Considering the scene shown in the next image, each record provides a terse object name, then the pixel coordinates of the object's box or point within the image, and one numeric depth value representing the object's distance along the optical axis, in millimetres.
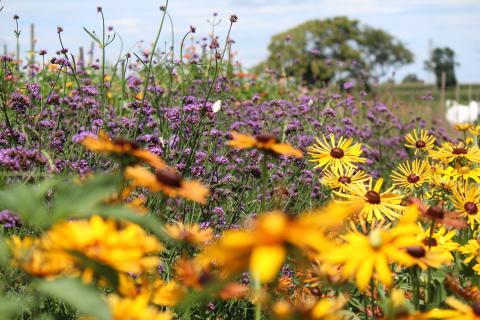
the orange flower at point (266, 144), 1410
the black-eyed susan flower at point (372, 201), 1745
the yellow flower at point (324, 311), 1040
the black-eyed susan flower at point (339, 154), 2288
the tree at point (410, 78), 35594
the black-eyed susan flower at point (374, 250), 1072
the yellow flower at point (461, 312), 1284
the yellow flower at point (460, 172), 2508
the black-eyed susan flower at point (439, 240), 1659
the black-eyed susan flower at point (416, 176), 2494
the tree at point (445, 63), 53906
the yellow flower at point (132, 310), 1066
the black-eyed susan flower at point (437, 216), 1439
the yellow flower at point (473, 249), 1900
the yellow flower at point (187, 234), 1290
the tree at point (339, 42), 31938
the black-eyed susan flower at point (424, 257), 1350
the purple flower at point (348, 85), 4739
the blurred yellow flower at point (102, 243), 992
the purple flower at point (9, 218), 1443
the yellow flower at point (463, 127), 3628
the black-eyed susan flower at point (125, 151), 1259
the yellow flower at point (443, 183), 2461
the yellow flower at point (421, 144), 2846
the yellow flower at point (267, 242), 846
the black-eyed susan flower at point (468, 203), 2199
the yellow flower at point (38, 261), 1060
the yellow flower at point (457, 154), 2604
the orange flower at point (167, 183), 1195
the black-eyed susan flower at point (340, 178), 2115
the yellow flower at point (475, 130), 3101
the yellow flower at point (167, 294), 1206
